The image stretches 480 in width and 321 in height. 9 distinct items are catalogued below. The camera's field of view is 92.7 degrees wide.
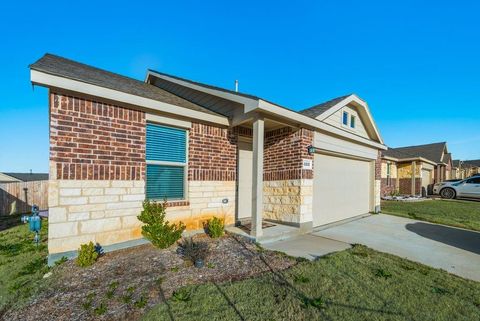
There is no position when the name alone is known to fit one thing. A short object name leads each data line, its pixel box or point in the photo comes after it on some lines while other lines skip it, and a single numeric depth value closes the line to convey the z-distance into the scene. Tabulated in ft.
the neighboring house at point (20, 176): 95.82
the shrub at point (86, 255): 12.66
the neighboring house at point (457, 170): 100.24
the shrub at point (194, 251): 13.23
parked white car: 48.93
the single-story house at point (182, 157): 13.65
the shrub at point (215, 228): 17.81
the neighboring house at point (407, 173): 55.57
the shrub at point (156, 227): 15.23
